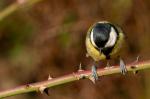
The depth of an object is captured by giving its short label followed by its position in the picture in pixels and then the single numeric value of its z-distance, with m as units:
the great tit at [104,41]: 5.50
